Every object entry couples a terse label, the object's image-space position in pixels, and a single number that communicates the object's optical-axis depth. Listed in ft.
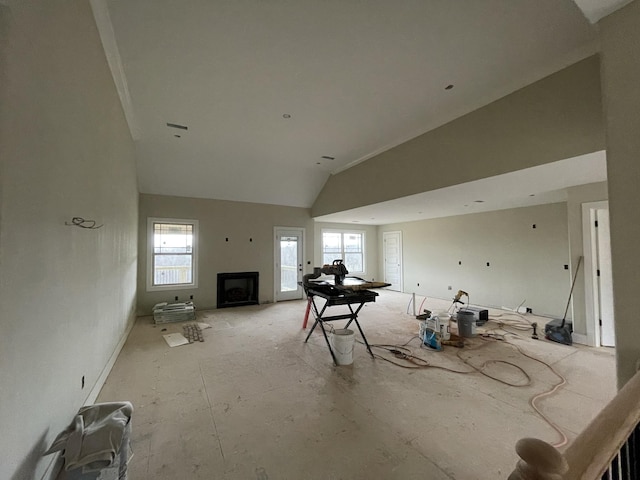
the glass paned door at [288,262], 22.95
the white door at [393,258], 28.27
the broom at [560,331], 12.51
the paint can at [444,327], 12.34
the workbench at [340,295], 11.01
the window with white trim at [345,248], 27.32
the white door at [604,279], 11.93
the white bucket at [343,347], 10.02
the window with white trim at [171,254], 18.30
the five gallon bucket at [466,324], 13.40
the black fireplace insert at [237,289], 20.56
